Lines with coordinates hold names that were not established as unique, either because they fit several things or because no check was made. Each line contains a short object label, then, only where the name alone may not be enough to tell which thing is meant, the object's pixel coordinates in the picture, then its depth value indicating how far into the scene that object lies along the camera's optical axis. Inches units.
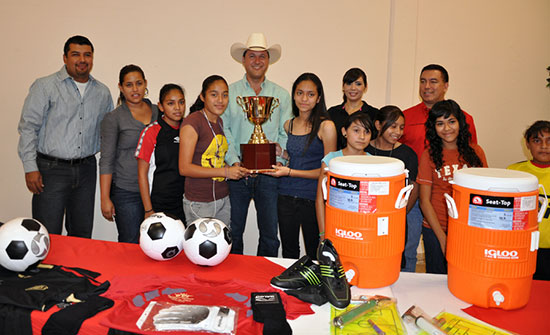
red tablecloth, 73.3
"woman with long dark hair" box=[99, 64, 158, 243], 127.3
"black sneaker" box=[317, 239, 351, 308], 60.9
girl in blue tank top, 113.3
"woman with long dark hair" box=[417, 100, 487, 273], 95.4
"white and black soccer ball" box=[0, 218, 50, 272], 68.6
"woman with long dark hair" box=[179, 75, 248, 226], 111.0
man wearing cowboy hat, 129.3
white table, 57.5
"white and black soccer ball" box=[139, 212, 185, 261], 75.9
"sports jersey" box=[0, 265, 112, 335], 58.7
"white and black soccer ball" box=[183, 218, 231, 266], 73.4
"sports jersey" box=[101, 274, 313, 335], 57.2
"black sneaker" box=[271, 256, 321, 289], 67.0
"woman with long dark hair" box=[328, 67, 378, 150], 127.1
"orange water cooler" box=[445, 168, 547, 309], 58.1
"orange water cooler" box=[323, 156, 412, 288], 64.2
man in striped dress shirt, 135.3
